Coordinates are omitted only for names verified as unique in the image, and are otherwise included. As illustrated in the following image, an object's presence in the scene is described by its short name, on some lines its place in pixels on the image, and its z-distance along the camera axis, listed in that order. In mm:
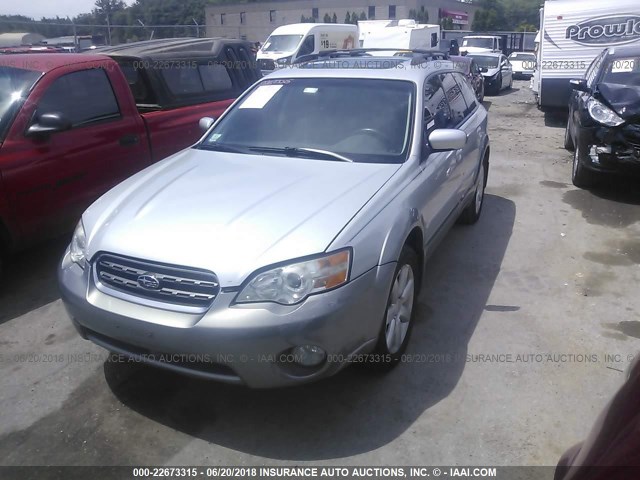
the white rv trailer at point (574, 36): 11969
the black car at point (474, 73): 15030
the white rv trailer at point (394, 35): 22438
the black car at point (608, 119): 6199
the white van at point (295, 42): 19797
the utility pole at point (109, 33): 17819
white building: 64812
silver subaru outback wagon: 2588
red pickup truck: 4293
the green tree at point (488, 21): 70625
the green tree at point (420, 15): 62906
